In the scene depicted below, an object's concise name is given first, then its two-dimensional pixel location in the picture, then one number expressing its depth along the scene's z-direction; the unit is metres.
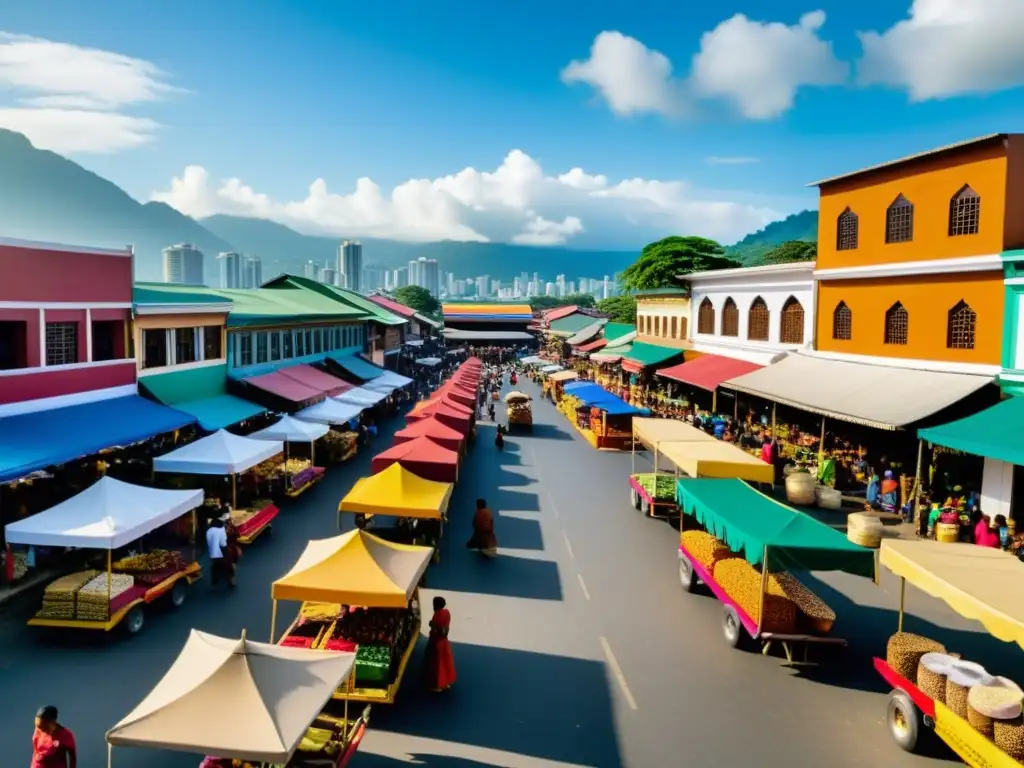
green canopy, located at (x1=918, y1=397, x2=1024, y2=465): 14.49
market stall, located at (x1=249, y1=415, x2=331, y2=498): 19.73
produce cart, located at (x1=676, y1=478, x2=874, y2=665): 9.85
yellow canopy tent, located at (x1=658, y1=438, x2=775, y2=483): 15.15
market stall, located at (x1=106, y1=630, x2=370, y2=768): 6.02
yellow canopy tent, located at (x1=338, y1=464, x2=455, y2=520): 13.70
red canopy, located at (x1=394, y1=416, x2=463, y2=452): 18.78
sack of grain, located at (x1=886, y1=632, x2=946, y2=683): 8.55
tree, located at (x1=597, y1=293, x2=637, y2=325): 76.56
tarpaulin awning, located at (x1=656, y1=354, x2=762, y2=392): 29.00
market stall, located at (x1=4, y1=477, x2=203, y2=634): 10.49
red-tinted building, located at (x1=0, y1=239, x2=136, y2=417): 14.87
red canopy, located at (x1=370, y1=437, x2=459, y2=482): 15.98
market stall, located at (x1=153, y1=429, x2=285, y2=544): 15.58
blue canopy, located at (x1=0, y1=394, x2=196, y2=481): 12.93
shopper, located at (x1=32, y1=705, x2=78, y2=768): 6.85
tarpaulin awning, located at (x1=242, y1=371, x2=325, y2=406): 23.91
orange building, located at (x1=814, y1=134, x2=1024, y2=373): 17.48
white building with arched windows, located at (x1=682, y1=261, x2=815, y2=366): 26.56
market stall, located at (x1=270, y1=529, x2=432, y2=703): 8.89
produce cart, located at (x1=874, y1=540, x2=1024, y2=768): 7.16
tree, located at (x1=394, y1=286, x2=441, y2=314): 149.12
